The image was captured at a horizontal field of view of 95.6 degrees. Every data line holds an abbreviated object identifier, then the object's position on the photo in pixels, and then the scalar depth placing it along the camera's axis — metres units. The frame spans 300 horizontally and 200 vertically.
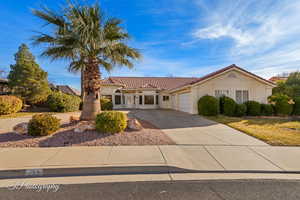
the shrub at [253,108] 12.35
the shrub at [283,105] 12.39
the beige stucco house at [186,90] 13.08
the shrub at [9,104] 12.04
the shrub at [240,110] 12.06
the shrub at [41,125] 5.74
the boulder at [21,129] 6.04
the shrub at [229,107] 11.91
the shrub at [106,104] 17.51
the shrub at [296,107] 12.75
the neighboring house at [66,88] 37.59
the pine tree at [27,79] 15.66
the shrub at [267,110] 12.64
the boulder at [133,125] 6.84
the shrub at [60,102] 14.91
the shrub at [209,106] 11.73
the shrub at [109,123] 6.09
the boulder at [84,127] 6.23
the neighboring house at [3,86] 18.95
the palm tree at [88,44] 6.35
